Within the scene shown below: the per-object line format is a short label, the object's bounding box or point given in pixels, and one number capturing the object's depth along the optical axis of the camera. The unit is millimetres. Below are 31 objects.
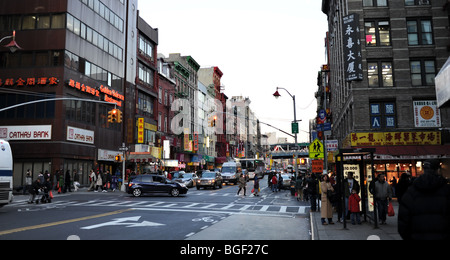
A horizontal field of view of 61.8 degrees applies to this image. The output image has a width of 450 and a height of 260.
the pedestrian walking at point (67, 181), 32719
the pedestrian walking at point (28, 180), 30259
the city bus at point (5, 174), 17359
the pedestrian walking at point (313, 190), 18234
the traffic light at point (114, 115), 25883
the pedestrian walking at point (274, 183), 36094
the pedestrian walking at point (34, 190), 22641
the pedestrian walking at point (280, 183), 38300
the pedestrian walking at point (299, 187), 27016
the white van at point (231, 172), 49406
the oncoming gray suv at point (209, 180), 38688
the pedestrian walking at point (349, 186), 13995
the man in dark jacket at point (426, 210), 4719
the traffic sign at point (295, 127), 31609
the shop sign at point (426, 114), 28328
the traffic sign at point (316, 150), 20761
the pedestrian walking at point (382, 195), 13516
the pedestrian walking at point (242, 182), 29808
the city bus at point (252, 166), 68250
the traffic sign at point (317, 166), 21953
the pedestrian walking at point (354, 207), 13203
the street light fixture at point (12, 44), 25188
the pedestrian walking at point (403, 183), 12323
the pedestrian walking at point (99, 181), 33859
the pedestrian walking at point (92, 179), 34375
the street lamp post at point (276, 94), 31873
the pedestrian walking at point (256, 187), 31122
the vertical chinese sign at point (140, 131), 50850
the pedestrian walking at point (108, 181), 34462
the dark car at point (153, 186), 28438
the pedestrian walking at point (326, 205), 13594
